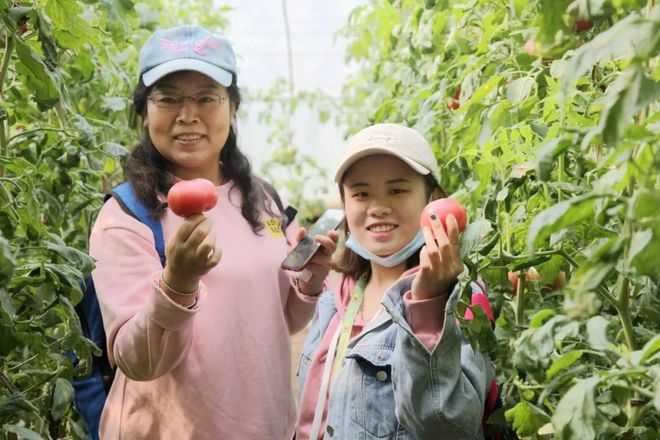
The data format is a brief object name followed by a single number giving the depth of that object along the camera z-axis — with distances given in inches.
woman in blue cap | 67.3
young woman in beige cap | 53.4
